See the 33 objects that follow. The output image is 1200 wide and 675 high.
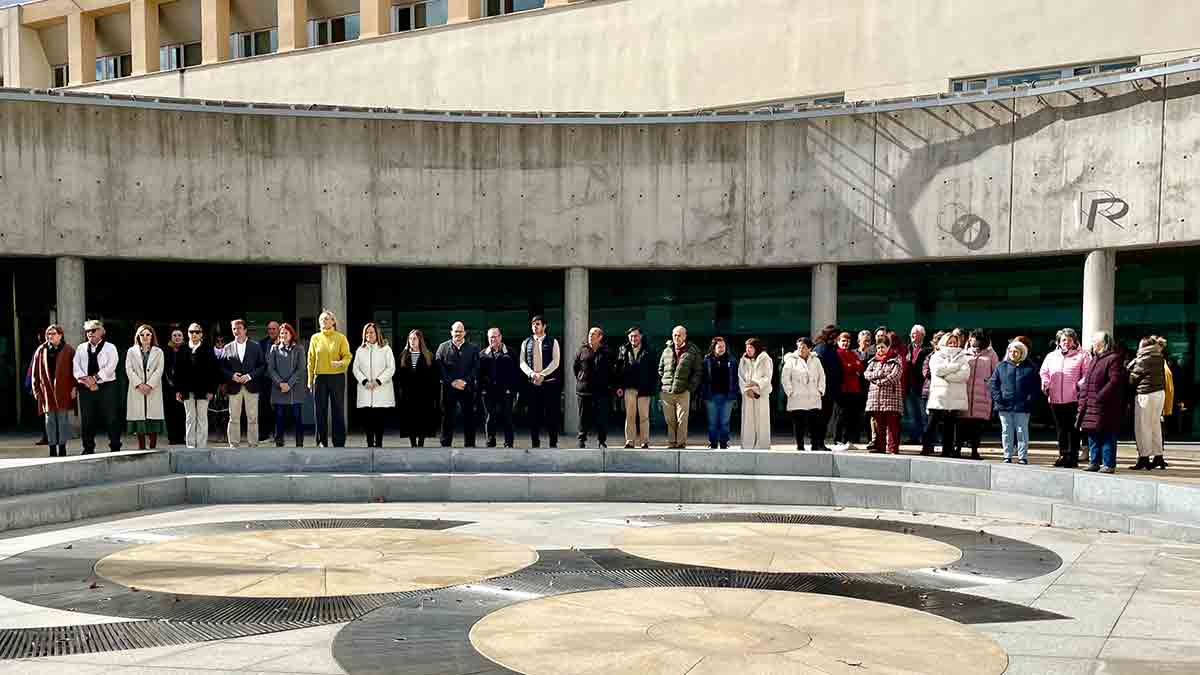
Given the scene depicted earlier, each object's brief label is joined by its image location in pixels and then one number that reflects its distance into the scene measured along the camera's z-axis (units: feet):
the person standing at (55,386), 43.65
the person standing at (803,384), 46.85
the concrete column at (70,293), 58.29
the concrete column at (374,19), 95.25
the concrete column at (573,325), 63.93
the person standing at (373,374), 46.42
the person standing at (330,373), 46.47
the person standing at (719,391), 48.70
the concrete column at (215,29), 105.70
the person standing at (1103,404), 39.65
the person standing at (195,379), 46.01
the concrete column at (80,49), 116.26
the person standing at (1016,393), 42.63
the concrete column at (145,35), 110.63
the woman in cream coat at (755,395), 47.26
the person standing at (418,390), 47.85
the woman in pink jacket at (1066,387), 42.16
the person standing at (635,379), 48.32
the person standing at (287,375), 47.16
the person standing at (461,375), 47.44
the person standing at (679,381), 47.62
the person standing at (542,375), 48.19
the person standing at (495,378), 48.37
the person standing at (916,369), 49.03
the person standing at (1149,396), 41.32
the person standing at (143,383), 45.32
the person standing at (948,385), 44.55
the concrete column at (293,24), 100.10
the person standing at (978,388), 45.19
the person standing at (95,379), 43.96
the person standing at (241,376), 46.52
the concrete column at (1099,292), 55.77
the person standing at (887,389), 46.01
